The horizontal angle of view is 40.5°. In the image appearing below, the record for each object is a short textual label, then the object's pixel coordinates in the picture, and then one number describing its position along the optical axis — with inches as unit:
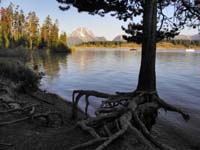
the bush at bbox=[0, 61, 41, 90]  615.8
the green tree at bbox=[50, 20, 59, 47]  4055.1
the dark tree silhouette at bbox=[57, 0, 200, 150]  247.4
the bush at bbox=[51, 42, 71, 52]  4069.9
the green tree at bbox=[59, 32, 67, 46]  4310.3
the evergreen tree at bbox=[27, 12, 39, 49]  3663.9
